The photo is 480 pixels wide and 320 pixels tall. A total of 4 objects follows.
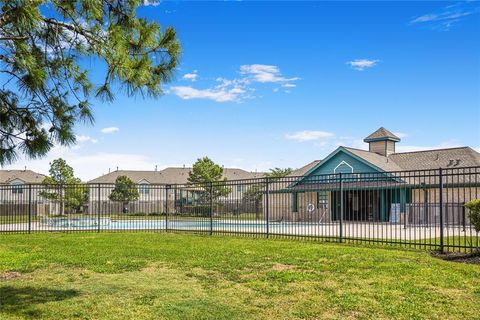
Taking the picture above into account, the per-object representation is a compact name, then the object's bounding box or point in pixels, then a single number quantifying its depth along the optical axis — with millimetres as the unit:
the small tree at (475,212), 10266
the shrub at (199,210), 19119
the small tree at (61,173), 44925
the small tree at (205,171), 48844
